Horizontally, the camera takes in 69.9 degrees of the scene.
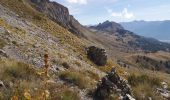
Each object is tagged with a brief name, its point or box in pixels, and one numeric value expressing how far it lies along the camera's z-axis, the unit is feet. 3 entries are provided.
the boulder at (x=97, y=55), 36.74
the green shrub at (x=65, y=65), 25.19
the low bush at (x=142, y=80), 20.00
